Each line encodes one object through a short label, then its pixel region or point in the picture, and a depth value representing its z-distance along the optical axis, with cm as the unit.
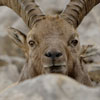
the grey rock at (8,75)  3357
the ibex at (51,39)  1512
